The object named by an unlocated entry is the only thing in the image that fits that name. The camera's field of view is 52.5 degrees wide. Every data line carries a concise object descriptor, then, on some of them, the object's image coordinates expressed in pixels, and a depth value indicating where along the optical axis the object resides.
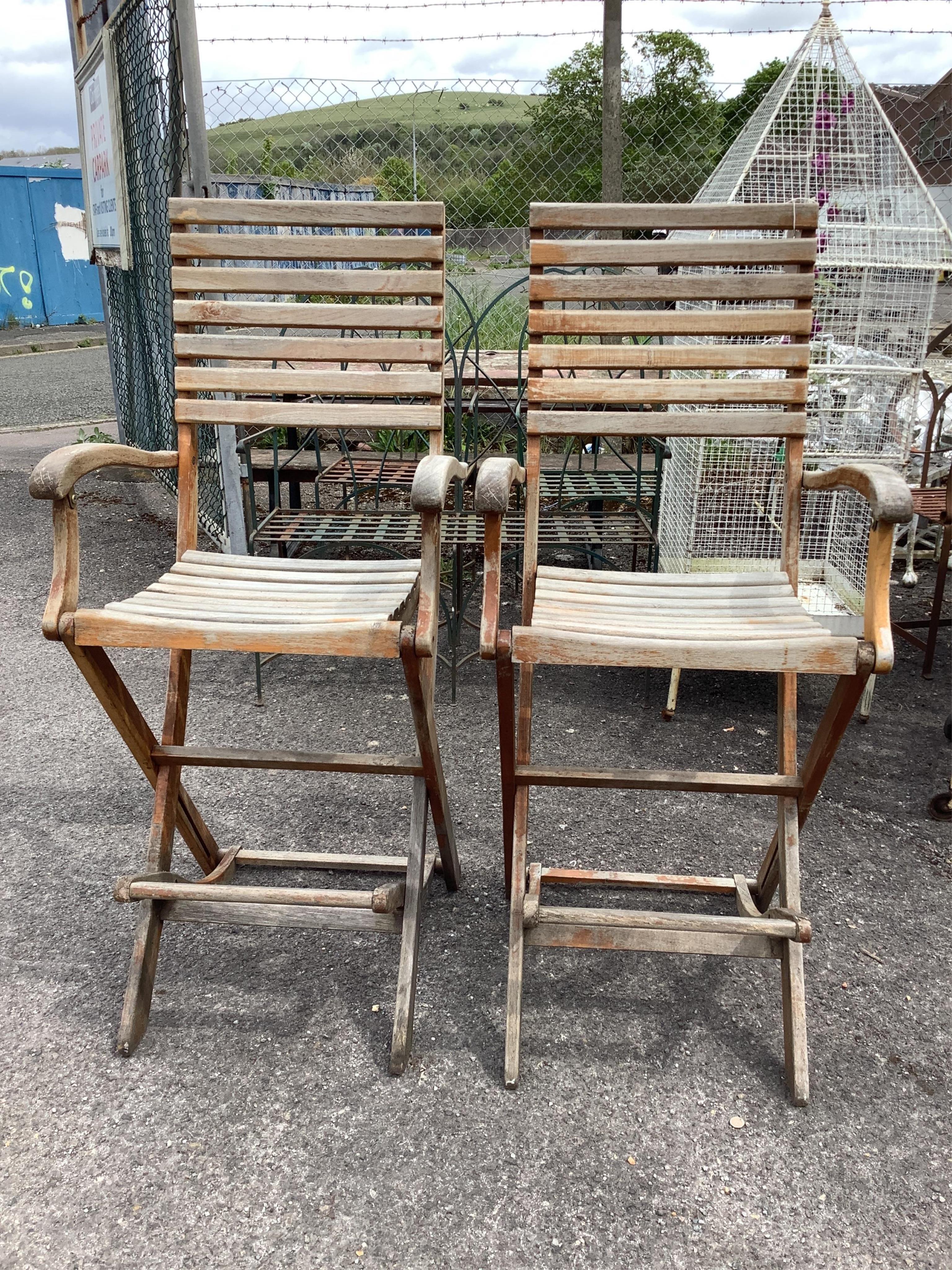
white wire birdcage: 2.96
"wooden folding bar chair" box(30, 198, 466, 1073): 1.63
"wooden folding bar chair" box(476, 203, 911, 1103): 1.64
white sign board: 4.31
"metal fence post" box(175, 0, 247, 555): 3.02
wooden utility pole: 4.96
